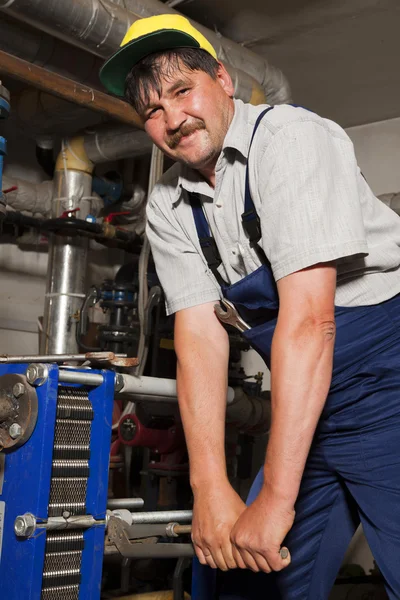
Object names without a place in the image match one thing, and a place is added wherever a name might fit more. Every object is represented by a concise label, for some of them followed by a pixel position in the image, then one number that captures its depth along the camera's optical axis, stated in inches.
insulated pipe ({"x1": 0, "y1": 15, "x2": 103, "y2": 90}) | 104.0
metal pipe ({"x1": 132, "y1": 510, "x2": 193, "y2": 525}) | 55.6
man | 45.8
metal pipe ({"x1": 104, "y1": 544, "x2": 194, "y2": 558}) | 51.1
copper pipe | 77.2
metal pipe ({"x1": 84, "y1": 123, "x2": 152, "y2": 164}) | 121.2
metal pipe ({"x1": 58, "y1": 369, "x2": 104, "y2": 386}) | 47.9
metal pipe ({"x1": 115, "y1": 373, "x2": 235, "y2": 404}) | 56.2
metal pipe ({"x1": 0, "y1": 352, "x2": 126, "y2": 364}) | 50.5
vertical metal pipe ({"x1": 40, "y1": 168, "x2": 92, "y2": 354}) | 117.8
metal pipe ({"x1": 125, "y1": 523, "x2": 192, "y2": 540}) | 53.3
